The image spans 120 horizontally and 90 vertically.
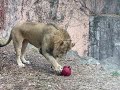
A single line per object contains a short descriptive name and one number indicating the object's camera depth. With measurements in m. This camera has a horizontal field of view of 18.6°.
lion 6.50
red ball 6.52
